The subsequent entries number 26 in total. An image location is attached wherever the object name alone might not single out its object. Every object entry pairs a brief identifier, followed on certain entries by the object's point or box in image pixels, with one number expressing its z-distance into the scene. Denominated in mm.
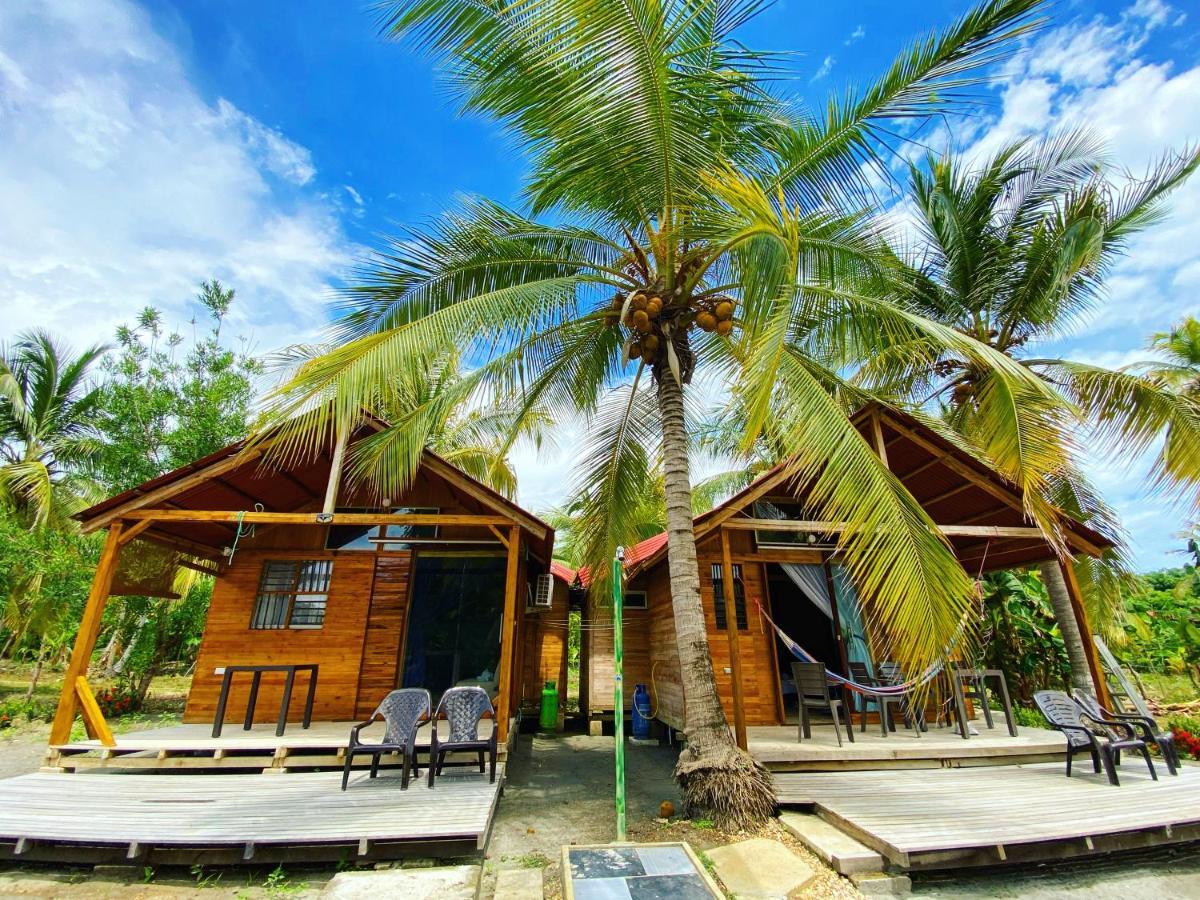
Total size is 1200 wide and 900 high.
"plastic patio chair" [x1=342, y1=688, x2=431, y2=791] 5242
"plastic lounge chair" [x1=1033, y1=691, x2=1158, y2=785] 5191
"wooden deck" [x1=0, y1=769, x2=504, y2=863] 3727
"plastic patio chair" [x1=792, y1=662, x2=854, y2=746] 6138
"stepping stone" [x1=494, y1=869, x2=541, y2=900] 3368
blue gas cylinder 9453
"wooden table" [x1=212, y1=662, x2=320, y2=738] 5961
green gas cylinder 10562
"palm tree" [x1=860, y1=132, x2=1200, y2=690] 7141
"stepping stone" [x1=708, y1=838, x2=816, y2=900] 3420
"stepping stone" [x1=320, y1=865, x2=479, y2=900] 3348
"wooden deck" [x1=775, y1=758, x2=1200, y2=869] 3695
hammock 5832
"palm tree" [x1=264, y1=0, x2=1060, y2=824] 3801
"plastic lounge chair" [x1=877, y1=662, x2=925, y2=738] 6570
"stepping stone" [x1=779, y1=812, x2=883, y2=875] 3637
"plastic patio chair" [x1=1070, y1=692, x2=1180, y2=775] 5359
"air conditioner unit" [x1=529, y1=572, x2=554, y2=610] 9734
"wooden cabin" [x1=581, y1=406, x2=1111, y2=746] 6770
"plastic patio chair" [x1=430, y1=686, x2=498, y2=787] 5230
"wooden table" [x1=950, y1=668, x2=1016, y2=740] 6335
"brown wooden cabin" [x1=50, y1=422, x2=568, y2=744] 7238
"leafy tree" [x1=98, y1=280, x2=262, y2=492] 10805
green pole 4016
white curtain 8336
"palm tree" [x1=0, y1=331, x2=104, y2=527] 12258
